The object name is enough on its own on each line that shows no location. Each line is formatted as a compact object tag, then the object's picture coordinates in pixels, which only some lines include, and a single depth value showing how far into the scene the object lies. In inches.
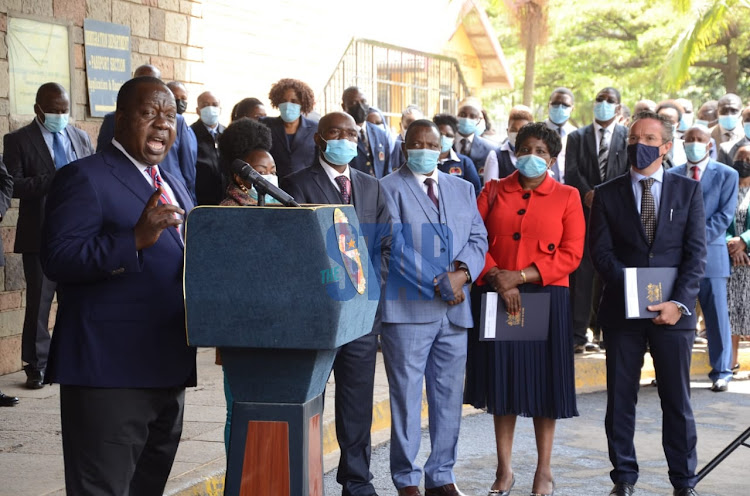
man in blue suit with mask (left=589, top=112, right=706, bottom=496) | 224.5
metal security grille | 622.5
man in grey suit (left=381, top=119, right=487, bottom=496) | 223.9
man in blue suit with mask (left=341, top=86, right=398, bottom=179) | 350.6
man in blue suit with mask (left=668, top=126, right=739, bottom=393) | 341.7
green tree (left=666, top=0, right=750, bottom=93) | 843.4
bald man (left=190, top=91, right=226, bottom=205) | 320.7
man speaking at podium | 135.0
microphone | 127.0
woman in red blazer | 226.1
